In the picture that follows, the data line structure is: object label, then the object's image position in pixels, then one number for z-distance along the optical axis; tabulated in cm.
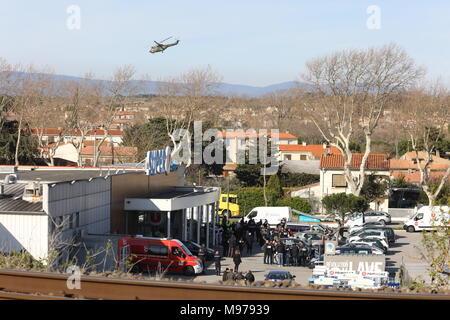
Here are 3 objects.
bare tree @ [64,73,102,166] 6681
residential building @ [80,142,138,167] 6334
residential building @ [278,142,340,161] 8088
